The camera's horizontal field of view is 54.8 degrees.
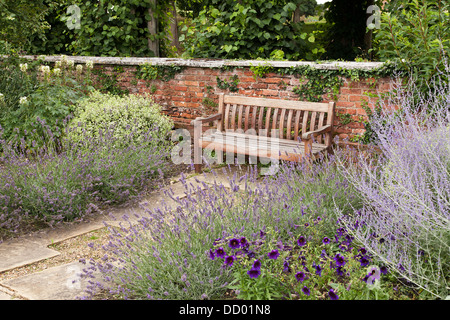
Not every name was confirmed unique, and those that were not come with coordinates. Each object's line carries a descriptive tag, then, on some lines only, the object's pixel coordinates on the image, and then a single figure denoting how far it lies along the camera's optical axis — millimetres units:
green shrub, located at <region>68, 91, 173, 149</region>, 5617
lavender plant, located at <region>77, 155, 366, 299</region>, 2514
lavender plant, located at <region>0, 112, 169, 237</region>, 3947
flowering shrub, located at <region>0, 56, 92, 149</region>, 5867
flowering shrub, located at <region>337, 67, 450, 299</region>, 2436
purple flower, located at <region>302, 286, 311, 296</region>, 2246
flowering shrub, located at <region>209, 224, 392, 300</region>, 2342
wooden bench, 5012
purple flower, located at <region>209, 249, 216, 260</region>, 2441
